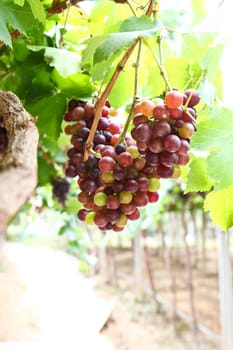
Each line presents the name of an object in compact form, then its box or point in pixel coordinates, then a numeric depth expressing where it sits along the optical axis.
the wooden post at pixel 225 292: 2.84
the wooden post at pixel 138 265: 5.60
